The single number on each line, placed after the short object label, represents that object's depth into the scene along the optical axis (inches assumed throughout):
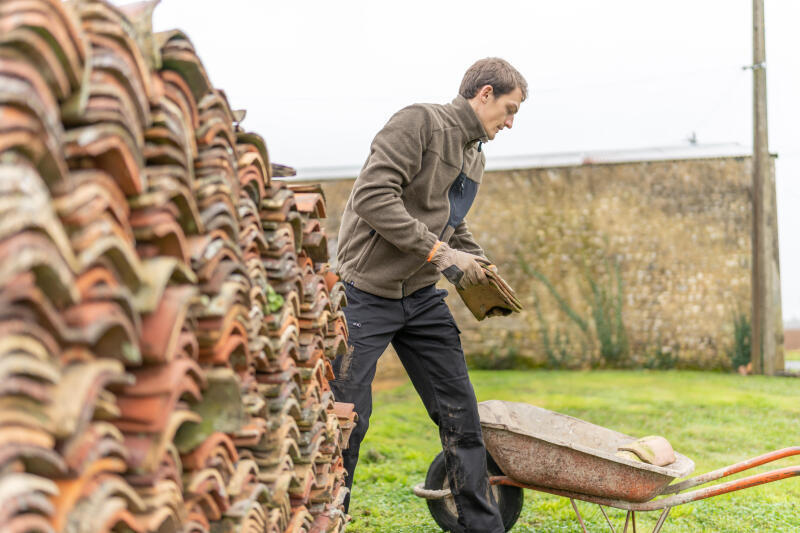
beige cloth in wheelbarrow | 145.0
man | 132.9
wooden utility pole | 478.0
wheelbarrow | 134.4
